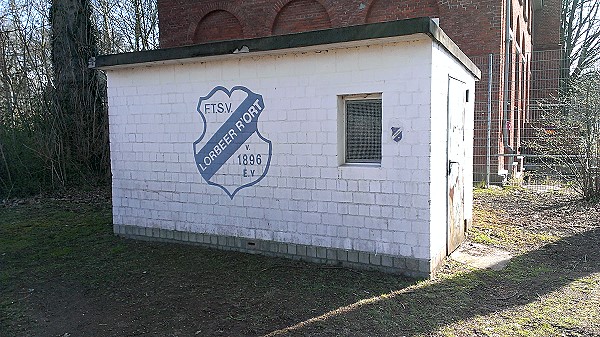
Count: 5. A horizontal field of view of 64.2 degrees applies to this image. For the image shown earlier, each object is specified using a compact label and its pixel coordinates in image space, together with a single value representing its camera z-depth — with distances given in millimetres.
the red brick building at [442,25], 12109
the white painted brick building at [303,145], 5215
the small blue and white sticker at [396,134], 5258
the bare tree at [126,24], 13828
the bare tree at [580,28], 26016
